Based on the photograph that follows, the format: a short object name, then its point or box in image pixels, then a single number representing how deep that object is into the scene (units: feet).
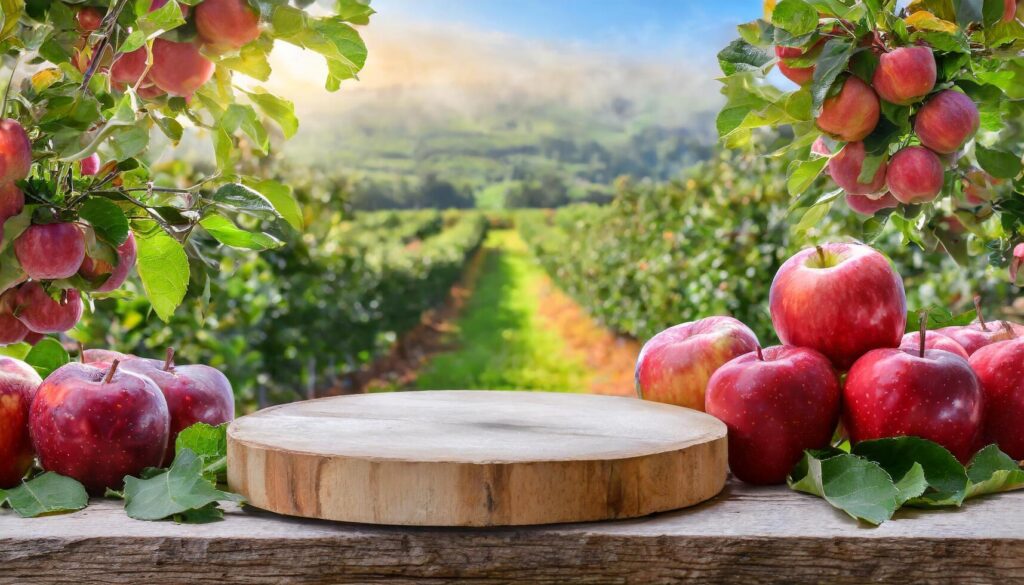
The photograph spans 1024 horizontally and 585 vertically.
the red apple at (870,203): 4.46
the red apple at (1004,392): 4.24
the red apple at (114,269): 3.66
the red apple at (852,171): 4.11
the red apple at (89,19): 3.67
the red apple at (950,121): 3.80
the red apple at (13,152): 3.16
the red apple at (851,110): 3.82
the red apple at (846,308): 4.39
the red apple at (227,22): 3.50
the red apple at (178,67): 3.67
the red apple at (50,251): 3.31
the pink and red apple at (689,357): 4.71
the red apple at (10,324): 3.83
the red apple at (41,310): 3.78
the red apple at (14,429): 3.91
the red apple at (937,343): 4.59
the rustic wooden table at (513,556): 3.19
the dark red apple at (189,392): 4.31
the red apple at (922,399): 3.97
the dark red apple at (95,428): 3.80
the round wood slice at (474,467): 3.24
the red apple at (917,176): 3.95
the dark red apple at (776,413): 4.05
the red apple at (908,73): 3.73
